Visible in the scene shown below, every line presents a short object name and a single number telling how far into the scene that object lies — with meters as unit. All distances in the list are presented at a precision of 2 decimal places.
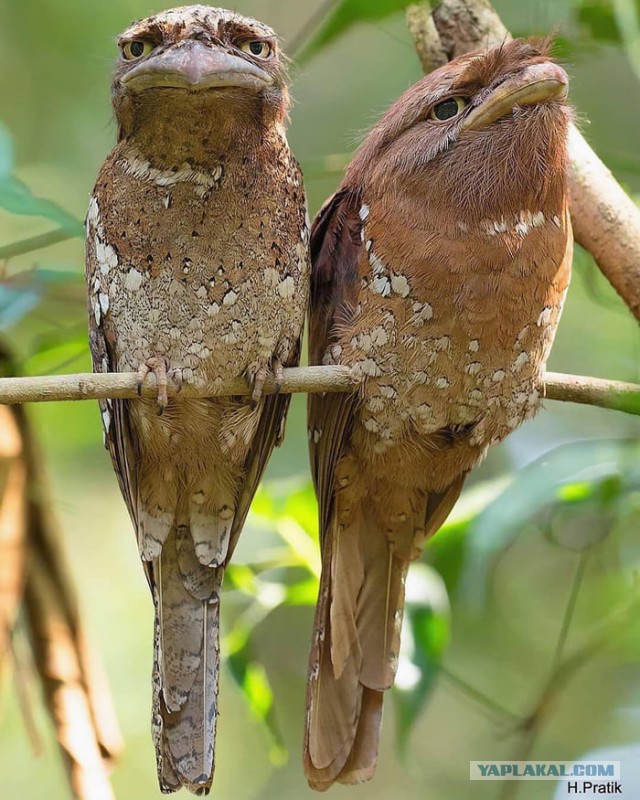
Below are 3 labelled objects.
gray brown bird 4.61
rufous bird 4.80
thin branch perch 4.14
